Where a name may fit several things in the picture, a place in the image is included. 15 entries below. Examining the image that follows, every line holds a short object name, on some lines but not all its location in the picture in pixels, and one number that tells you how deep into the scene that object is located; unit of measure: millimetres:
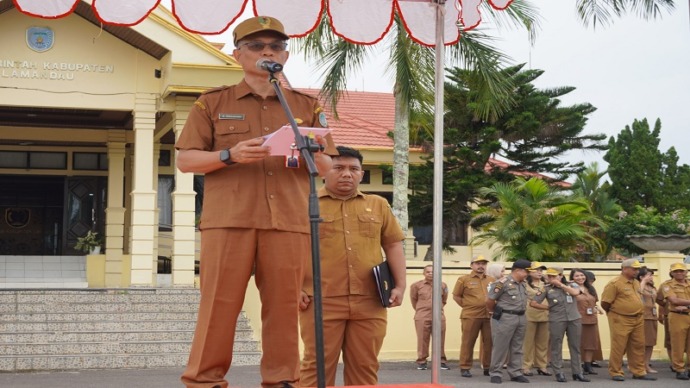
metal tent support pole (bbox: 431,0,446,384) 6410
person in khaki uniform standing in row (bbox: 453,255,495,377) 16859
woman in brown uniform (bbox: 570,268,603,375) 17516
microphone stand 4410
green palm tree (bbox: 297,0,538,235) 18031
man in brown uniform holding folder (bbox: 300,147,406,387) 6418
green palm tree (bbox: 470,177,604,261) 22375
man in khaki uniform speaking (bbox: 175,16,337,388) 4836
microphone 4684
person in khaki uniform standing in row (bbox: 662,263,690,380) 17016
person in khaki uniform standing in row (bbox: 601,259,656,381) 16312
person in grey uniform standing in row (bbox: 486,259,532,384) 15508
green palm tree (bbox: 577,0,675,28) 18141
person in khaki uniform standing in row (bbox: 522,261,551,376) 16828
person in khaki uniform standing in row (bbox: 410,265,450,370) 17078
